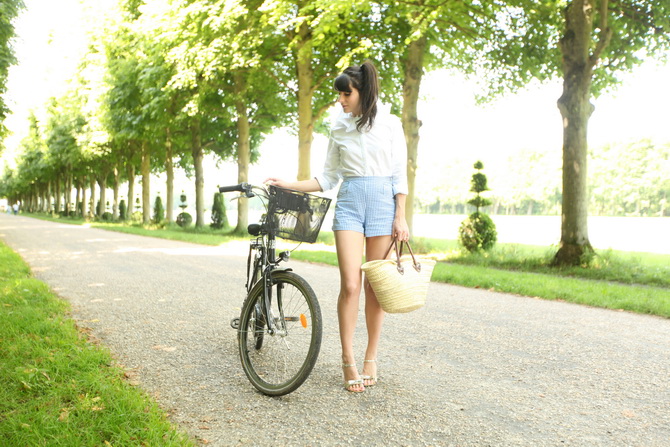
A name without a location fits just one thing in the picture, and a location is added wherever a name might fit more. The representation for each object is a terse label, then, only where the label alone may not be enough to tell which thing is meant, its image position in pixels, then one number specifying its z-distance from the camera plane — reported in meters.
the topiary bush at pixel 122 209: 43.98
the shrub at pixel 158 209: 35.01
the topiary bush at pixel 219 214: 26.12
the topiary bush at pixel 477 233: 13.71
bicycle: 3.46
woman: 3.53
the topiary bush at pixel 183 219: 29.20
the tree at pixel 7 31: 15.97
